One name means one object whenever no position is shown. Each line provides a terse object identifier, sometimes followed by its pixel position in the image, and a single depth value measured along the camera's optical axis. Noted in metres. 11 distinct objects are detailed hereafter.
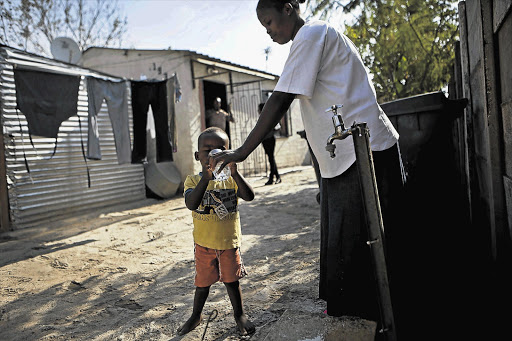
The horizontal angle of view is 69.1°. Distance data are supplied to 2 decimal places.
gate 12.23
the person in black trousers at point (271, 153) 9.80
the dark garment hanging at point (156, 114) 7.47
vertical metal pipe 1.32
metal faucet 1.33
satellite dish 8.48
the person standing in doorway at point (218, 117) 9.89
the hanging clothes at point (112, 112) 6.75
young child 2.24
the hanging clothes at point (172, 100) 7.94
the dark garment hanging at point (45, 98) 5.75
